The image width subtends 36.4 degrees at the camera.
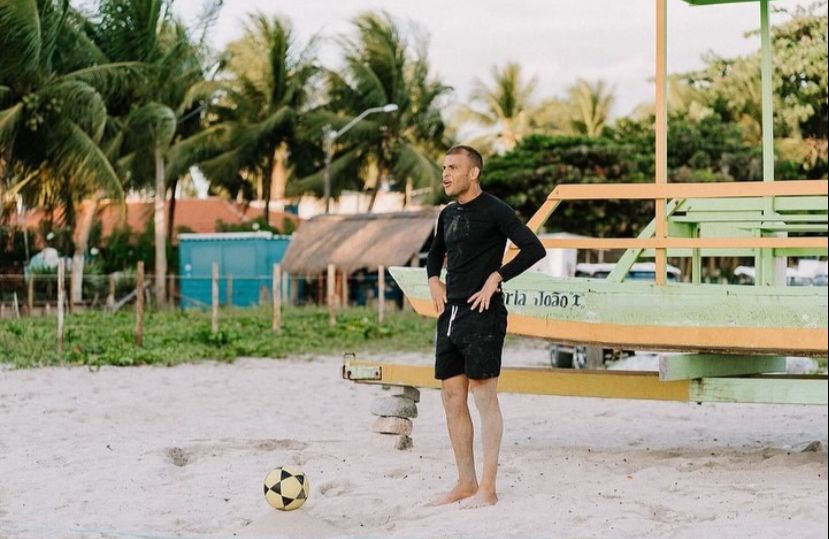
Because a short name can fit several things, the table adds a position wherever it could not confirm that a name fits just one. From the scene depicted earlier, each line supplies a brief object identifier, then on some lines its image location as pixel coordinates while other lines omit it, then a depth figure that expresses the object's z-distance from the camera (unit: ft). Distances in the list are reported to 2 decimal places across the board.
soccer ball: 19.88
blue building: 104.88
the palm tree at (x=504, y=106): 170.30
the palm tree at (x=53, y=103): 78.66
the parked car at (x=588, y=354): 51.03
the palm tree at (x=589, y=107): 173.78
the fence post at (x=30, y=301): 71.63
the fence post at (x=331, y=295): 71.77
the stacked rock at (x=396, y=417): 27.78
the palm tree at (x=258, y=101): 129.90
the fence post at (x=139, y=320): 55.11
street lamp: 114.73
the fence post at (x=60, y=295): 51.44
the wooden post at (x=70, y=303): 76.35
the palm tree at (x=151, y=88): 96.63
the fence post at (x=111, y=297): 82.89
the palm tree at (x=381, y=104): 137.59
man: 21.18
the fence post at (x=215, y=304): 62.49
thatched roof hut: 101.86
